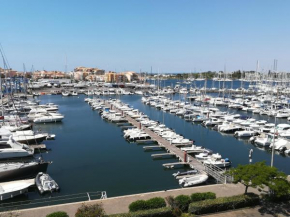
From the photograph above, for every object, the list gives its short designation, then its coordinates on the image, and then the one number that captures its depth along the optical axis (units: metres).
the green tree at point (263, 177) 16.47
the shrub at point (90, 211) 13.91
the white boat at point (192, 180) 24.86
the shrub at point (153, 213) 15.08
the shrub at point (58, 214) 14.46
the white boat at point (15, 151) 30.09
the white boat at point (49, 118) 56.23
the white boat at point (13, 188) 22.20
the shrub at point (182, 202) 16.53
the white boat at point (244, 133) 45.12
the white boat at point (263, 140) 39.42
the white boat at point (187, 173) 26.95
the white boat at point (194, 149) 34.41
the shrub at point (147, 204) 15.93
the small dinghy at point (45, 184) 23.56
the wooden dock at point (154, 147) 37.47
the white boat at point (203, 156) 31.19
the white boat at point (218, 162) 29.66
